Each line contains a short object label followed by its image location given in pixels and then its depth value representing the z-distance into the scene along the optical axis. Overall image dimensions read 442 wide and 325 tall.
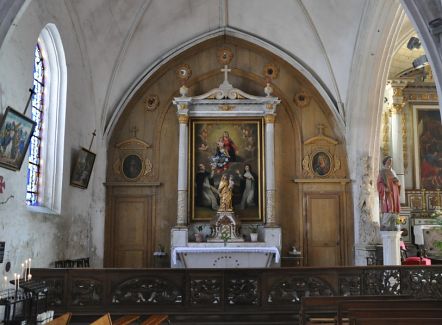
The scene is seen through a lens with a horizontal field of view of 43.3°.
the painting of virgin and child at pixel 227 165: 13.67
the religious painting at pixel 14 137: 8.26
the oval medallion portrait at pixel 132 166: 14.01
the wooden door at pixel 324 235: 13.73
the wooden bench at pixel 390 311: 4.72
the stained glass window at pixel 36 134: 10.45
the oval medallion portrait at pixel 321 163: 14.01
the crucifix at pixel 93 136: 12.83
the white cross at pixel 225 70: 13.84
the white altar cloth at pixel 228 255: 12.62
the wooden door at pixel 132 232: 13.73
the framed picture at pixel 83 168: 11.73
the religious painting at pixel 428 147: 16.48
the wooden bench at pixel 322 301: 6.09
